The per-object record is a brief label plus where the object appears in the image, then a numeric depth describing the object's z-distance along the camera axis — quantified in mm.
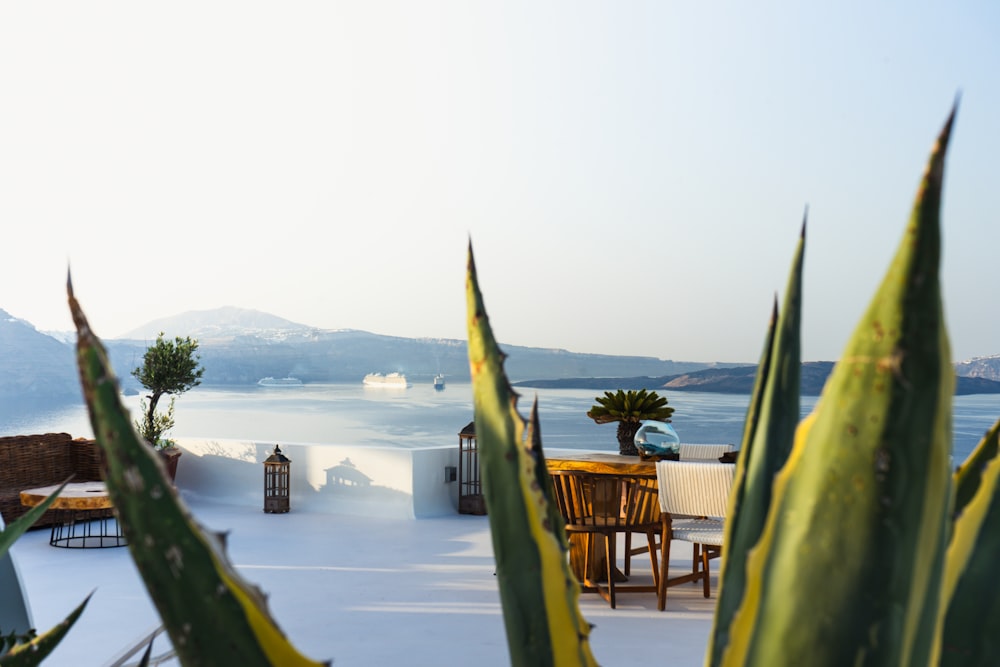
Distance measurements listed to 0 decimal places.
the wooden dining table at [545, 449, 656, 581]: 4535
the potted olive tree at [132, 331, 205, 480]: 7242
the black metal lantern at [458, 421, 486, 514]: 7043
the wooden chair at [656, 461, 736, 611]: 3955
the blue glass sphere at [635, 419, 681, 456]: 4652
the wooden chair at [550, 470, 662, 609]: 4402
